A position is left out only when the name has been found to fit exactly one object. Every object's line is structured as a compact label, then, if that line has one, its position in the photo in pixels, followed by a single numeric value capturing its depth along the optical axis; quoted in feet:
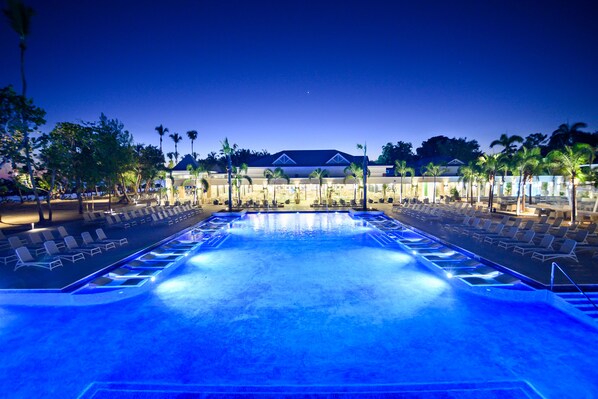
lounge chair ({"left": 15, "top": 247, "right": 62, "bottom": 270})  29.45
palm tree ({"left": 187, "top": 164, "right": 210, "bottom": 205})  92.12
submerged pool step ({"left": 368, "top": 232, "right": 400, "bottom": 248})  43.37
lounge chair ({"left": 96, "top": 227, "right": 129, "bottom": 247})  39.79
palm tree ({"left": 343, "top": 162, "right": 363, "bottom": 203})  93.81
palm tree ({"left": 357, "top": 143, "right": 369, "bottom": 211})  72.91
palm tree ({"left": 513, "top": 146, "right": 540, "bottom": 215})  65.58
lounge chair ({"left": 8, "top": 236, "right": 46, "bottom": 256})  34.85
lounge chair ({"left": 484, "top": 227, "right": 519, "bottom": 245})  39.09
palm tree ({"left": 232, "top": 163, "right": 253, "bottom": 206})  92.66
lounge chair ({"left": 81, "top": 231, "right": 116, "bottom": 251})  37.29
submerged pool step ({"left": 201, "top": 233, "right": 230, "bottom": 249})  43.97
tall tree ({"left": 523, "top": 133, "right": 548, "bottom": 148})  147.23
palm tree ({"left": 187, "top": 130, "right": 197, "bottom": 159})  228.84
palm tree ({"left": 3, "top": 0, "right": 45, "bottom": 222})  55.67
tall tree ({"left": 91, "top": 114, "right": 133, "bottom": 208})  78.07
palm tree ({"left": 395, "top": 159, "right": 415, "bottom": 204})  96.52
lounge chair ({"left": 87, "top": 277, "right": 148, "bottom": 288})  26.86
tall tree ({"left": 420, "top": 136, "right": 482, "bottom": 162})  179.11
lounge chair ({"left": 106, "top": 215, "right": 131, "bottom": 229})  55.27
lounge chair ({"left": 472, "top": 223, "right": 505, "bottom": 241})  41.76
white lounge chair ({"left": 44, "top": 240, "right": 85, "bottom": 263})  32.24
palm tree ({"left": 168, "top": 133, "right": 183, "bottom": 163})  240.32
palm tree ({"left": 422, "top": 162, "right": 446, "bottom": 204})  97.63
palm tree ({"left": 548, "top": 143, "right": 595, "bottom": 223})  50.32
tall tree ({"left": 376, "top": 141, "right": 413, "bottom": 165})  209.35
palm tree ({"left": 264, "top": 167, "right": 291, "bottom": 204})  94.48
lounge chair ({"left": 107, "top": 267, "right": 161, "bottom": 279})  29.37
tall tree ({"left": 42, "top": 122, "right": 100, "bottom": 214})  66.49
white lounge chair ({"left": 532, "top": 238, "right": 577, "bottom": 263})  30.83
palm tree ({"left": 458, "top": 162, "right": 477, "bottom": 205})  87.89
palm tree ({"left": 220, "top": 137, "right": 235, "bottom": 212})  77.20
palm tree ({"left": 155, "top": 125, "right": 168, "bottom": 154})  218.22
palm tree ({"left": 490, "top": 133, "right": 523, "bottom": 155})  75.17
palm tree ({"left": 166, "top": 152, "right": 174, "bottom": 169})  253.24
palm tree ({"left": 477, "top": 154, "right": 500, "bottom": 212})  69.44
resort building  96.32
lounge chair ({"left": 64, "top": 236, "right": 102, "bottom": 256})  34.83
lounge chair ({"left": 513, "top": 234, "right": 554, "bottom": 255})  33.40
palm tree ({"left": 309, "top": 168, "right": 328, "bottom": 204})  92.94
